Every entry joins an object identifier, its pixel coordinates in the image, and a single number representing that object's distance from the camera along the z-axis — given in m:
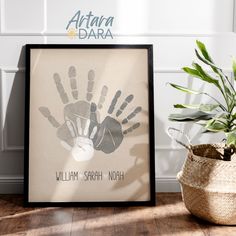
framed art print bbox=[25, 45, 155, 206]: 2.62
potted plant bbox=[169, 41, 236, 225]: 2.21
